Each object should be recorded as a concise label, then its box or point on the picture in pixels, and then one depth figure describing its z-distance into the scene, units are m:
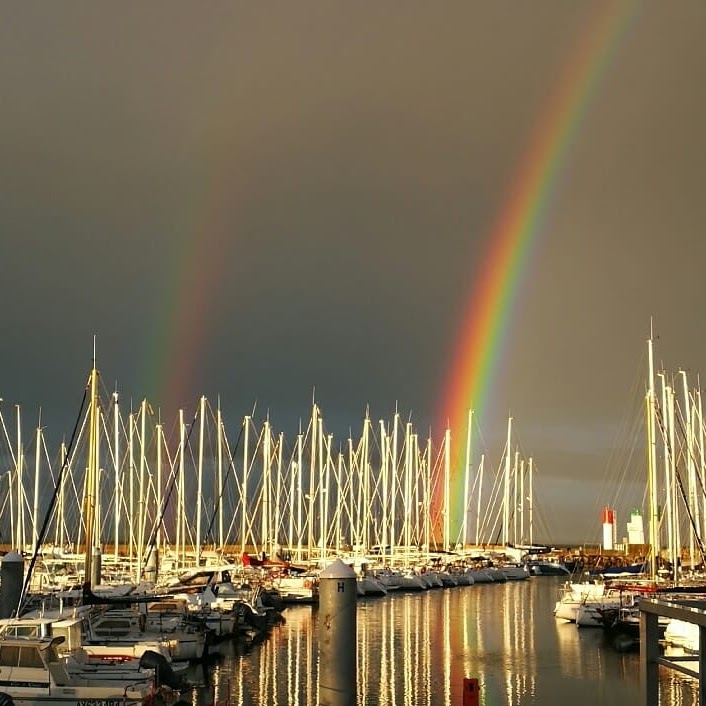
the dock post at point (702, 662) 10.64
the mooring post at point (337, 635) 17.00
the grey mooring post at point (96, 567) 57.69
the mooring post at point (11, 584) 37.31
